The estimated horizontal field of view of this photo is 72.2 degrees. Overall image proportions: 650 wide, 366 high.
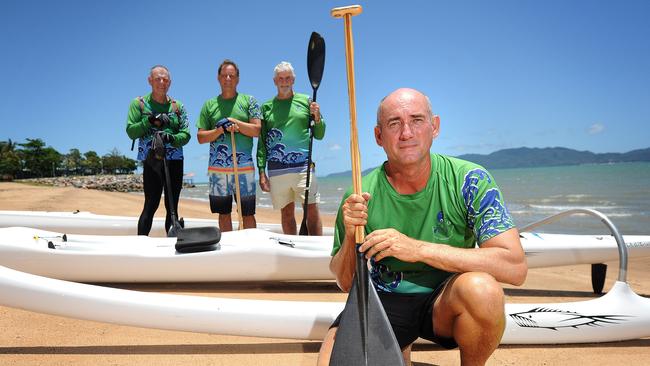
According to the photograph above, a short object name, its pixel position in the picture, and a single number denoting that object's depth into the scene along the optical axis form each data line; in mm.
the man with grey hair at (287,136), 4215
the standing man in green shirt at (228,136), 4281
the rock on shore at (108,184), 39281
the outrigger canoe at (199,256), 3541
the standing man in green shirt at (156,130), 4201
